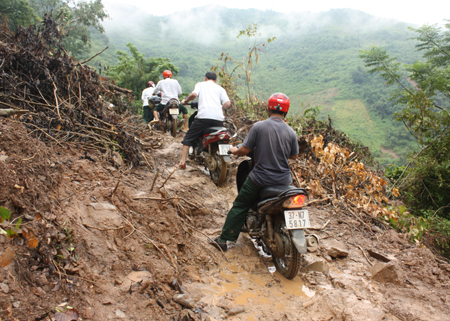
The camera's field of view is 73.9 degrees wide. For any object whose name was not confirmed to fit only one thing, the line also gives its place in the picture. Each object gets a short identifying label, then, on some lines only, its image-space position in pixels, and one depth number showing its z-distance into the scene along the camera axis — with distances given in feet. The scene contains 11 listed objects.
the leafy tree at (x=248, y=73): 34.88
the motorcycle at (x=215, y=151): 18.19
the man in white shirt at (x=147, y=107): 33.60
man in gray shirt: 11.41
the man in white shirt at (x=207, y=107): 19.17
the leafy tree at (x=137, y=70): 70.64
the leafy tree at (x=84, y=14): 85.40
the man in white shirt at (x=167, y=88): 28.32
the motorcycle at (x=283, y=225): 10.39
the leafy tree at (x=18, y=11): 63.16
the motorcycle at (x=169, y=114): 28.37
